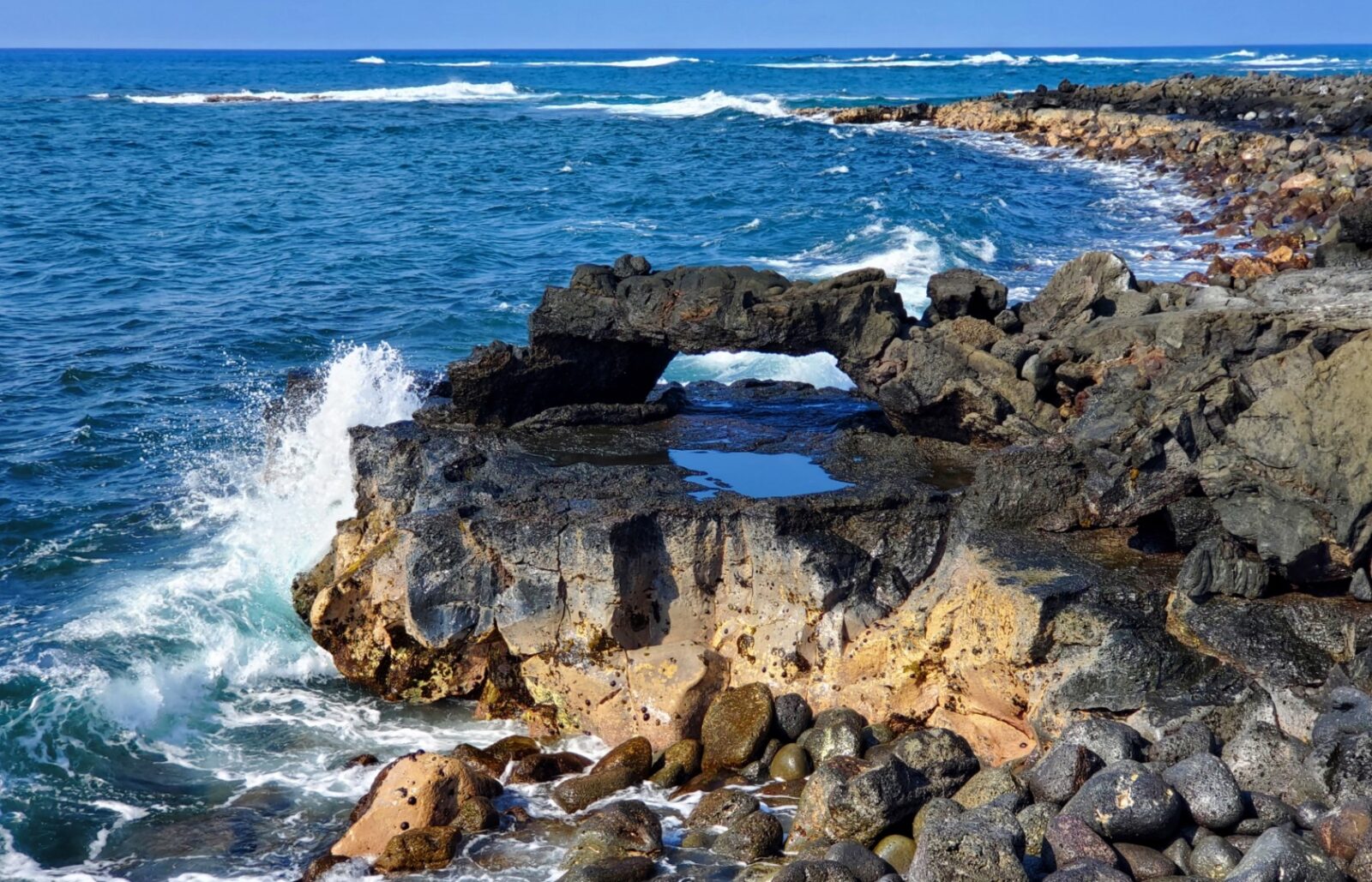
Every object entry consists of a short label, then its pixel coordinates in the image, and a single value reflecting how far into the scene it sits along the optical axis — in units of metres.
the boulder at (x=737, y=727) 9.70
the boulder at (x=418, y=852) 8.77
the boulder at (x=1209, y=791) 7.45
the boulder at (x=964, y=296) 13.66
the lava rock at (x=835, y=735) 9.42
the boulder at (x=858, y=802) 8.23
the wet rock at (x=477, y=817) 9.12
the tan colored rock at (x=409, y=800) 9.03
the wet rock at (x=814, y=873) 7.41
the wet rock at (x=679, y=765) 9.70
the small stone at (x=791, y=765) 9.48
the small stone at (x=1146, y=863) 7.21
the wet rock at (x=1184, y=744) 8.14
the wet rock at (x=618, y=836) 8.53
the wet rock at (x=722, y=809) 8.98
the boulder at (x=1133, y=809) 7.38
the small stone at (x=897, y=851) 8.05
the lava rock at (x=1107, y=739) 8.20
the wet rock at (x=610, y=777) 9.47
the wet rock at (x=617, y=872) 8.16
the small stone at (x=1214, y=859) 7.12
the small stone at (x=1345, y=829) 6.84
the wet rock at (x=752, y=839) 8.53
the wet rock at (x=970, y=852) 6.85
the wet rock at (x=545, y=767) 9.81
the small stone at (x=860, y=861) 7.66
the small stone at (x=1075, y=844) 7.21
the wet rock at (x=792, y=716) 9.90
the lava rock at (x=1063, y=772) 7.91
